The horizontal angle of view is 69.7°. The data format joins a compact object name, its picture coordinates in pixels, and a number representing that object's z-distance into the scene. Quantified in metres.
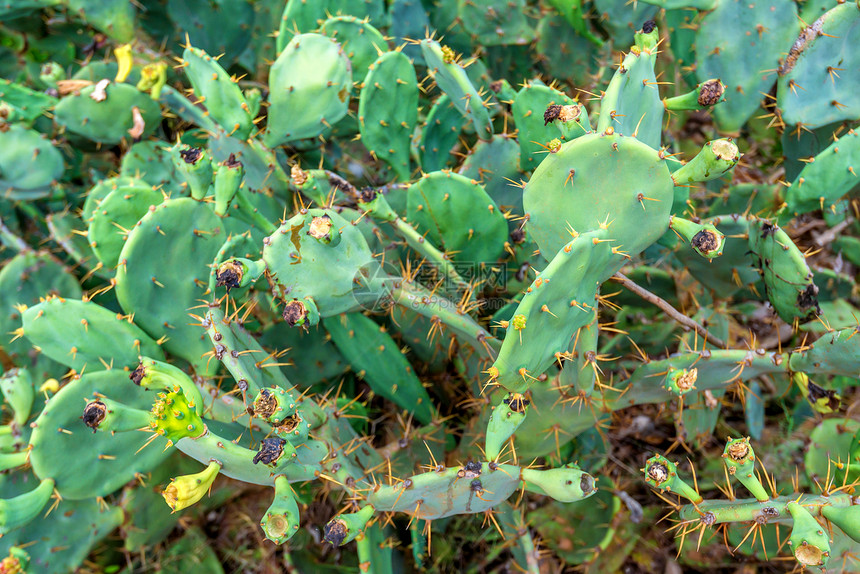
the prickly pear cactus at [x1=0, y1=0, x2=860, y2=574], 1.18
